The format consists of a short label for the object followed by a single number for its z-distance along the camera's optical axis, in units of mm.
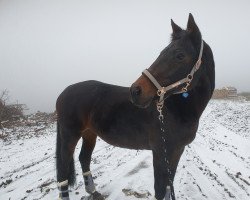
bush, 13973
